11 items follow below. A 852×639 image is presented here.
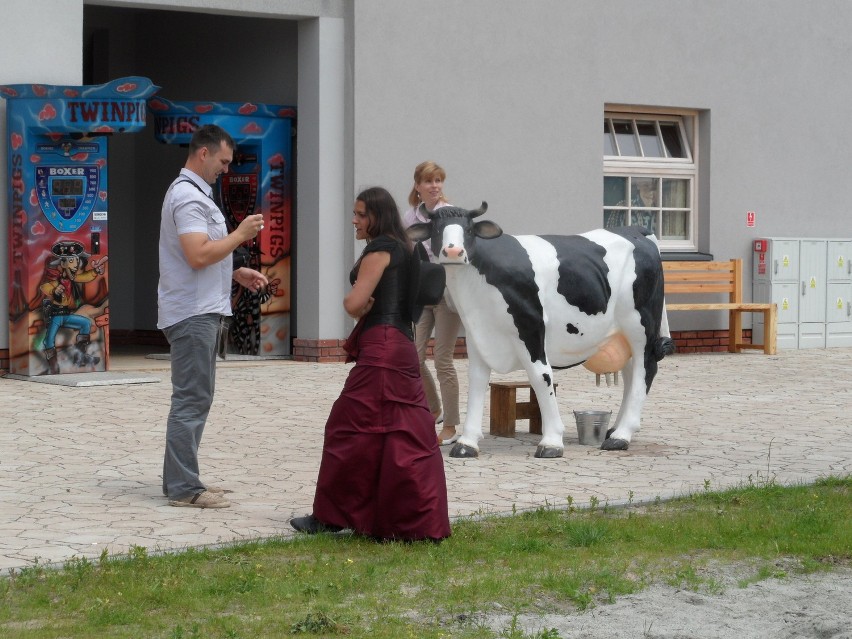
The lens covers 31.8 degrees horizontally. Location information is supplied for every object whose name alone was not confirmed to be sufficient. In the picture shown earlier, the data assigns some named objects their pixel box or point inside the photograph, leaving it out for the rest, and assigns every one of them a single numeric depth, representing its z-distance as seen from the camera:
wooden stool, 10.91
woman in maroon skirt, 6.96
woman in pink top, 10.28
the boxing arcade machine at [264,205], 17.03
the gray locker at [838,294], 20.08
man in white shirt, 7.90
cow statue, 9.80
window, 19.00
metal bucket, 10.65
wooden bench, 18.56
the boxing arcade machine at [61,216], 14.51
